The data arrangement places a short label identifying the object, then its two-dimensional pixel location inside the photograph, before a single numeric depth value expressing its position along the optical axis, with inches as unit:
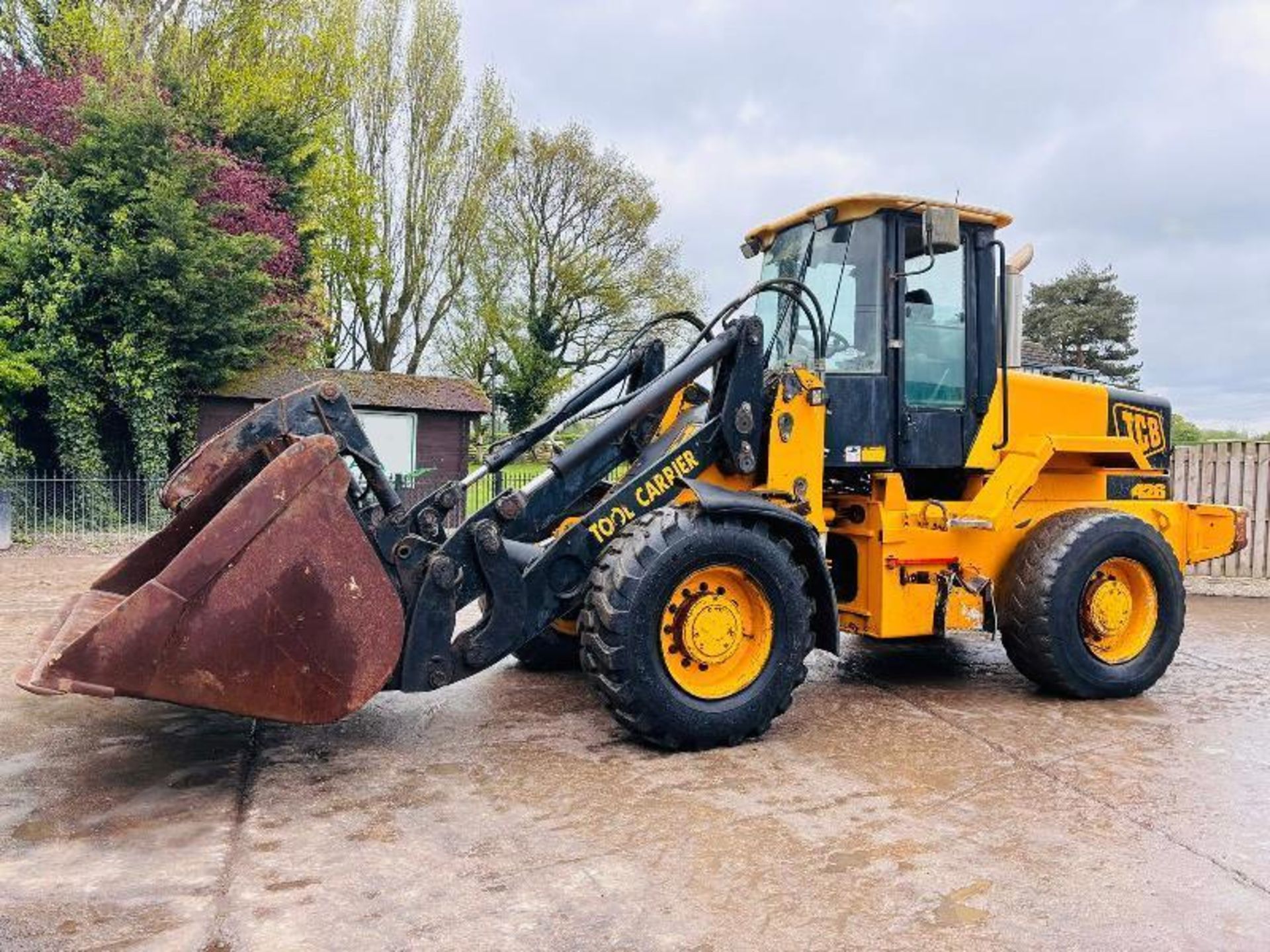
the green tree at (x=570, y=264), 1190.3
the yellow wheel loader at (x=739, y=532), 148.2
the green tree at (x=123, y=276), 608.7
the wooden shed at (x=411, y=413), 750.5
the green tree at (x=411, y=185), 1106.1
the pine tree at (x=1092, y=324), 1572.3
